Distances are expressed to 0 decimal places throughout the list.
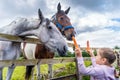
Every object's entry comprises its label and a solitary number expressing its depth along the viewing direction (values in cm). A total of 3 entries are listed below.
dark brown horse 192
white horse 144
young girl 97
